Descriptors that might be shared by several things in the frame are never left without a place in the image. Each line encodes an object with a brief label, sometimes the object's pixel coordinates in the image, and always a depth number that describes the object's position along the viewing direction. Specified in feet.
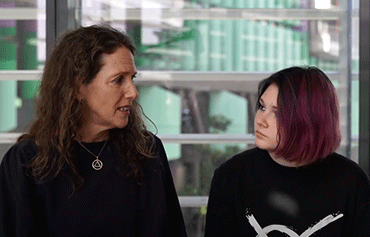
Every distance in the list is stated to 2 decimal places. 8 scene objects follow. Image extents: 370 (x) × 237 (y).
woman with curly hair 5.67
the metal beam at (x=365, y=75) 8.60
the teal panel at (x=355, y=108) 8.73
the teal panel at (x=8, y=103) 8.85
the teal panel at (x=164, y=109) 9.05
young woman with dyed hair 5.84
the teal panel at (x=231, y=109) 9.04
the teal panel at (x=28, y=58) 8.82
